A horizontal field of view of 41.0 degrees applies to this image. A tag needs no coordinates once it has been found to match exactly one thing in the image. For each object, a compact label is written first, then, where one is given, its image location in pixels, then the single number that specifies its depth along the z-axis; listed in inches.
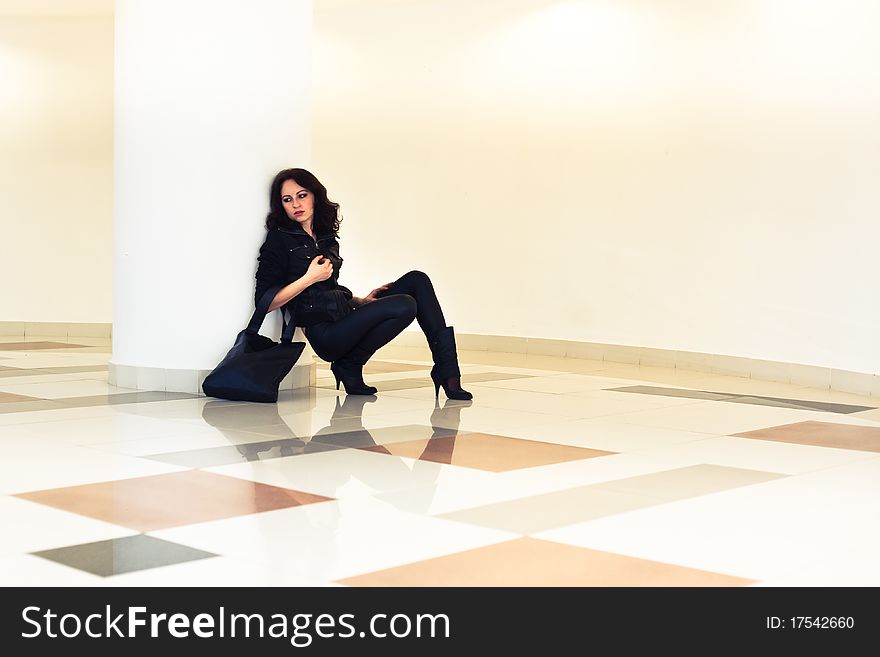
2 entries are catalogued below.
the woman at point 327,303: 243.9
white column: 242.5
